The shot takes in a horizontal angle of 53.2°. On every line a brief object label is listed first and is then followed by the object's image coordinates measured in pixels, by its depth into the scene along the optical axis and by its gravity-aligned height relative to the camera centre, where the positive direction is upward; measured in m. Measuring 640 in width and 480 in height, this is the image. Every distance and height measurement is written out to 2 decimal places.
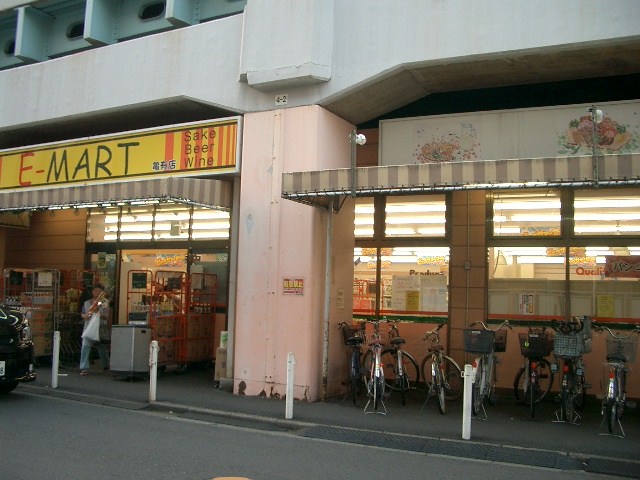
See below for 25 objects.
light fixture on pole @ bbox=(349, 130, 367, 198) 9.23 +2.21
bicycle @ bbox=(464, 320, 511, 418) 9.61 -0.95
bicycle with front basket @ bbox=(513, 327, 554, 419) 9.57 -1.10
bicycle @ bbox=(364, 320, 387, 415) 9.93 -1.28
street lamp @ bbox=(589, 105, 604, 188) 7.95 +2.03
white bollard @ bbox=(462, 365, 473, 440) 8.21 -1.38
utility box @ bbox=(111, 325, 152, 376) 12.37 -1.21
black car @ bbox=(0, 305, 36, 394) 9.79 -1.03
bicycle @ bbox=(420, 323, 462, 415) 9.86 -1.27
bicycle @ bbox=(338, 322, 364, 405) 10.38 -1.07
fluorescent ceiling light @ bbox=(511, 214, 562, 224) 11.41 +1.45
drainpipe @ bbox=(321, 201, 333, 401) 10.81 -0.23
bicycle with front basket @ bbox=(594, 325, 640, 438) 8.56 -1.03
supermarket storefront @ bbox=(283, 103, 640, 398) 10.58 +1.06
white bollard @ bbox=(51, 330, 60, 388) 11.25 -1.34
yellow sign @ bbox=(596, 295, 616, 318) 10.92 -0.09
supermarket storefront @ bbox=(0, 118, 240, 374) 11.83 +1.59
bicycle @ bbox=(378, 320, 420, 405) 10.48 -1.29
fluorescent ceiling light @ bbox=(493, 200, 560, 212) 11.47 +1.70
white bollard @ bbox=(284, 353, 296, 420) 9.31 -1.38
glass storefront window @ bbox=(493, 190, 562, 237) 11.45 +1.55
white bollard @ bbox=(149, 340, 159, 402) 10.43 -1.33
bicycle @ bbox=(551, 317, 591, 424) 9.20 -0.80
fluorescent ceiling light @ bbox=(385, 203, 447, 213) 12.39 +1.73
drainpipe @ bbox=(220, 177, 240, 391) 11.80 +0.13
